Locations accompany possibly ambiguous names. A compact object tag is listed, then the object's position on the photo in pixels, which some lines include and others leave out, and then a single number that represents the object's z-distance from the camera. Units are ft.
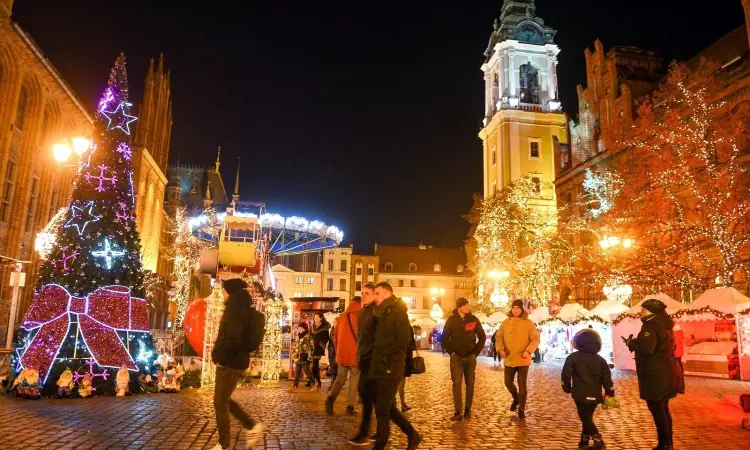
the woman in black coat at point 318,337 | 42.88
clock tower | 169.99
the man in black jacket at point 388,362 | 18.66
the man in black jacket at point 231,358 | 19.27
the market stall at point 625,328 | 66.03
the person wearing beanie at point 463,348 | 28.45
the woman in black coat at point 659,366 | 20.36
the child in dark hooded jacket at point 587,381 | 21.38
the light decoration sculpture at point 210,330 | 41.23
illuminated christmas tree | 36.63
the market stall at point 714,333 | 56.59
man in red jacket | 30.37
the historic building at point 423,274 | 250.57
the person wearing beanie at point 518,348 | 29.40
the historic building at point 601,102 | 118.73
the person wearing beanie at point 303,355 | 43.88
